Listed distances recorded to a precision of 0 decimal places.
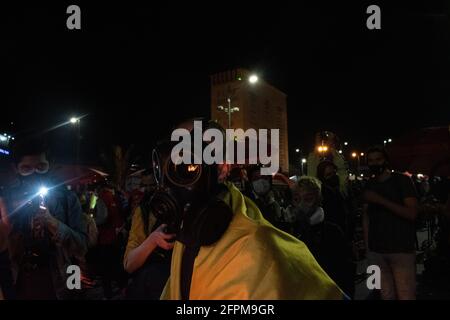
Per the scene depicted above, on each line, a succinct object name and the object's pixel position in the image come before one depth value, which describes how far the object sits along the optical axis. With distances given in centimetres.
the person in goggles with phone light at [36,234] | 280
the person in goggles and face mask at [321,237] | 332
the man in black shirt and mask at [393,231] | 426
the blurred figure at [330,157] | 632
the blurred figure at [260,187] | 593
